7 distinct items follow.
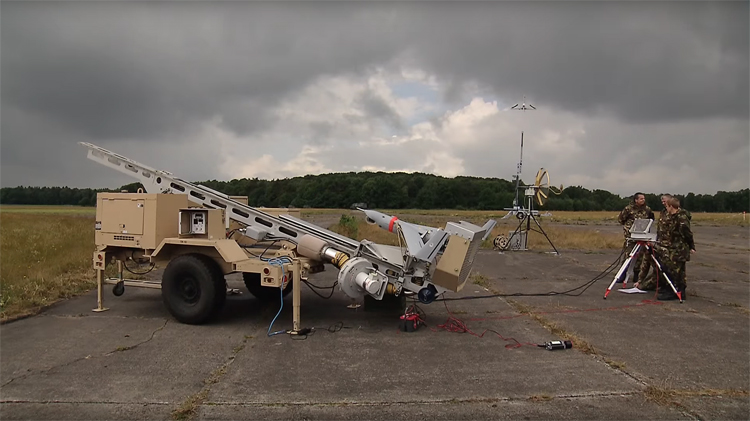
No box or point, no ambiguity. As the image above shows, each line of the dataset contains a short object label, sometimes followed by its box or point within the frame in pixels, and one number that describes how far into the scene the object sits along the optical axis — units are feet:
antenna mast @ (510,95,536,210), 57.16
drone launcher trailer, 21.88
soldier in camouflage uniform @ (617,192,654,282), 37.03
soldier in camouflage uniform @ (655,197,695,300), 31.19
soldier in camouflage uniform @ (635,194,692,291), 32.22
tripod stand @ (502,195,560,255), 58.13
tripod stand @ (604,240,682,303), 31.66
